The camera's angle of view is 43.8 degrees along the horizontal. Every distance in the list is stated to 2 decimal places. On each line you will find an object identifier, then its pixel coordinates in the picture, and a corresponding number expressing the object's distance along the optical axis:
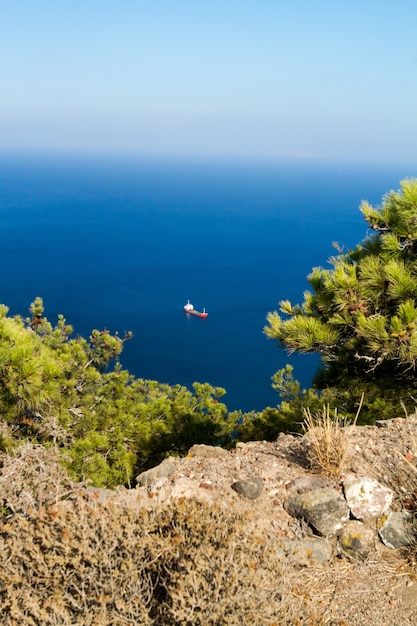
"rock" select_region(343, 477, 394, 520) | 3.42
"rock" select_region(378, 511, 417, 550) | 3.33
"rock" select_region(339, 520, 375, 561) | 3.22
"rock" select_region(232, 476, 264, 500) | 3.46
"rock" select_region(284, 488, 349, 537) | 3.30
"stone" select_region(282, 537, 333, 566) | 3.00
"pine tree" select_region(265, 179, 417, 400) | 4.44
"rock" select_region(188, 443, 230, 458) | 4.29
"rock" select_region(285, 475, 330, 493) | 3.56
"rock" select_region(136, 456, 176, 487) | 3.76
